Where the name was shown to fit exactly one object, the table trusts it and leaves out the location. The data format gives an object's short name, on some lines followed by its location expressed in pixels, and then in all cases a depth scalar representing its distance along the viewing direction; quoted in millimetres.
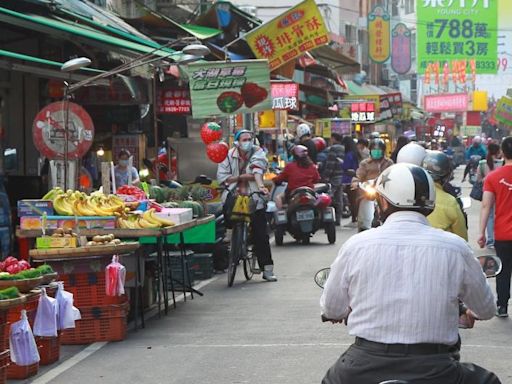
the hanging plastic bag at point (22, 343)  8617
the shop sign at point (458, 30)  69625
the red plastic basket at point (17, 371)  9172
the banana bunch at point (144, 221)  11797
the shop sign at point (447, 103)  90500
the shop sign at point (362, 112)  44812
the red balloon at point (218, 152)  17984
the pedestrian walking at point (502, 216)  11391
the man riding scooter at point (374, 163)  17391
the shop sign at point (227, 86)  18672
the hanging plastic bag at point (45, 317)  9336
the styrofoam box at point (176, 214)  12336
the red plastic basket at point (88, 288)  10883
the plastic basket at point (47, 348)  9734
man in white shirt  4781
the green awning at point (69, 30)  13945
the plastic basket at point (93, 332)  10891
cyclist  15023
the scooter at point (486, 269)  5664
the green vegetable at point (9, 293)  8258
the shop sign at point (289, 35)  24119
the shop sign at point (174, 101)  22875
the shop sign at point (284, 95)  28484
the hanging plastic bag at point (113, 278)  10703
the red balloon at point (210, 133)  18719
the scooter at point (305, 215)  20094
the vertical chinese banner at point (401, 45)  63781
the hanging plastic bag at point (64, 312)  9734
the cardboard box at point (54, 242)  10883
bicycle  14758
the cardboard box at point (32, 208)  11695
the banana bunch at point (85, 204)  11789
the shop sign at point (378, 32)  58469
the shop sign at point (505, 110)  38281
